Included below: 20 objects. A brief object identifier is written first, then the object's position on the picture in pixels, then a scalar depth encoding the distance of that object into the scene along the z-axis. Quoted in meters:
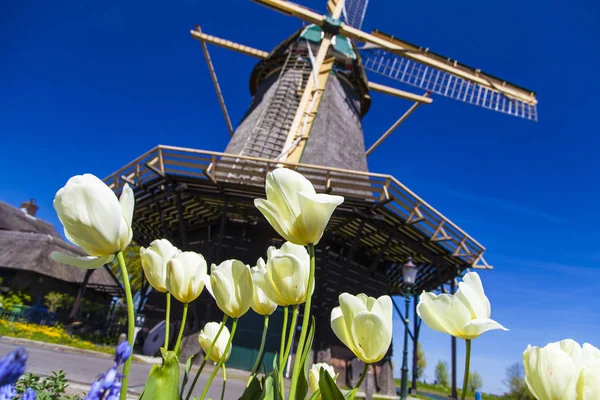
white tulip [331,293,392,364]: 0.79
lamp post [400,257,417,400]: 7.16
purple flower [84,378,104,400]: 0.50
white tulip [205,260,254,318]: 0.96
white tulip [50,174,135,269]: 0.72
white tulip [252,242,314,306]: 0.89
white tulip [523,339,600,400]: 0.66
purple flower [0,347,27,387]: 0.42
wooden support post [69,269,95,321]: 12.15
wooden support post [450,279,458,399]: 9.36
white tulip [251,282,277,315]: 1.10
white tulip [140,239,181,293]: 1.02
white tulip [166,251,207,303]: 0.97
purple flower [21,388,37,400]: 0.51
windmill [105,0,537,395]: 9.08
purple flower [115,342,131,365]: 0.55
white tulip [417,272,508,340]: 0.83
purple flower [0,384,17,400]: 0.44
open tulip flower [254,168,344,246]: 0.80
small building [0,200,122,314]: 17.30
